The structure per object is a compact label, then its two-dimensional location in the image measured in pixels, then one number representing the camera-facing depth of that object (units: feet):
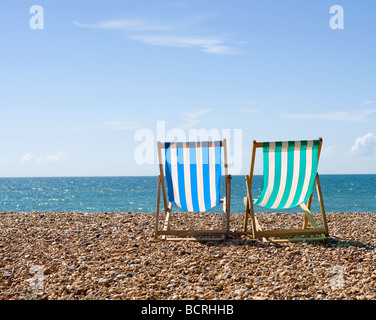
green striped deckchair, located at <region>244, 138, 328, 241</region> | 16.83
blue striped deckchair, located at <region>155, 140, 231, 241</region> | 17.74
